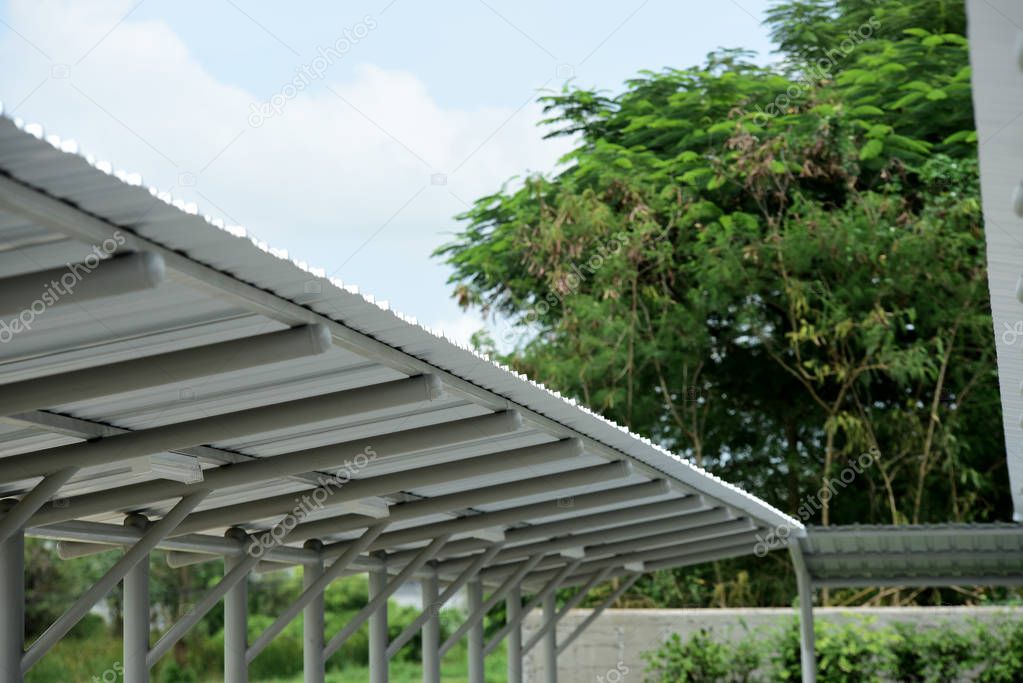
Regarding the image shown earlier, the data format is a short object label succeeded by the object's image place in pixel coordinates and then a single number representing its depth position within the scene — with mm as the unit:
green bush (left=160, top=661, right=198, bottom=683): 27562
